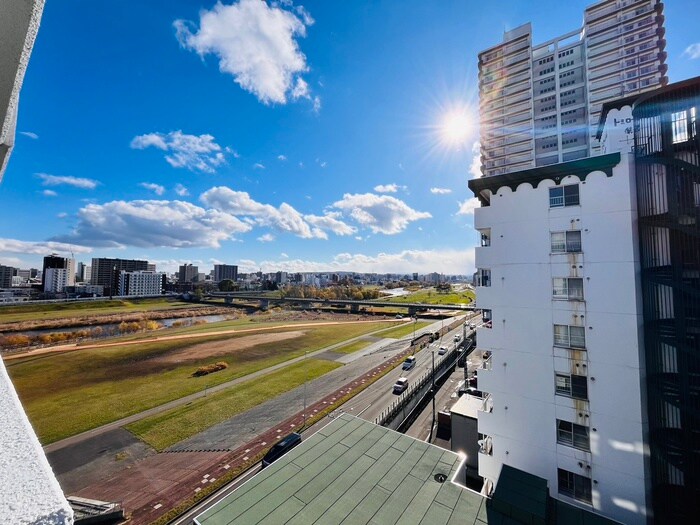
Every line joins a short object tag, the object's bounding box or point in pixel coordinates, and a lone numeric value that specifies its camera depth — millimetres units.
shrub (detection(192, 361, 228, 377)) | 39000
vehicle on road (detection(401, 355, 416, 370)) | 39312
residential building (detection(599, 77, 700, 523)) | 10336
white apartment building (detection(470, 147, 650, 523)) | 11484
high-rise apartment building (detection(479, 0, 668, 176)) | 45625
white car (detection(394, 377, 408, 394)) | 31250
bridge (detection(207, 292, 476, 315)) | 88625
